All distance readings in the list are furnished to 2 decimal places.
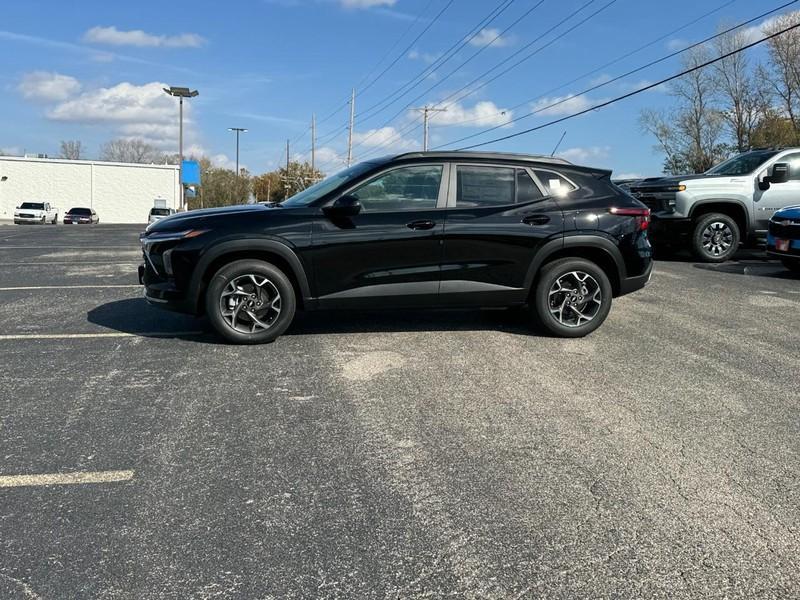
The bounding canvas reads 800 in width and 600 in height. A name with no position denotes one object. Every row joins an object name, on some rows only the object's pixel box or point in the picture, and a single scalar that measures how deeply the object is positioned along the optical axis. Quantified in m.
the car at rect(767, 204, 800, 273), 10.14
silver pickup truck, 11.84
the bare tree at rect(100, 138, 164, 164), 104.33
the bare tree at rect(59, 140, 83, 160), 102.50
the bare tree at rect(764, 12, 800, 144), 42.50
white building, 59.88
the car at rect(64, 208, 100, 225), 44.19
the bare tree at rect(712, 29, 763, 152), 49.34
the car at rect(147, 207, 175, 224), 46.82
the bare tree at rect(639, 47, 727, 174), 54.34
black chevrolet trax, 5.69
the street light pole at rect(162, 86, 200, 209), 46.19
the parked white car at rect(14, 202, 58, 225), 43.06
